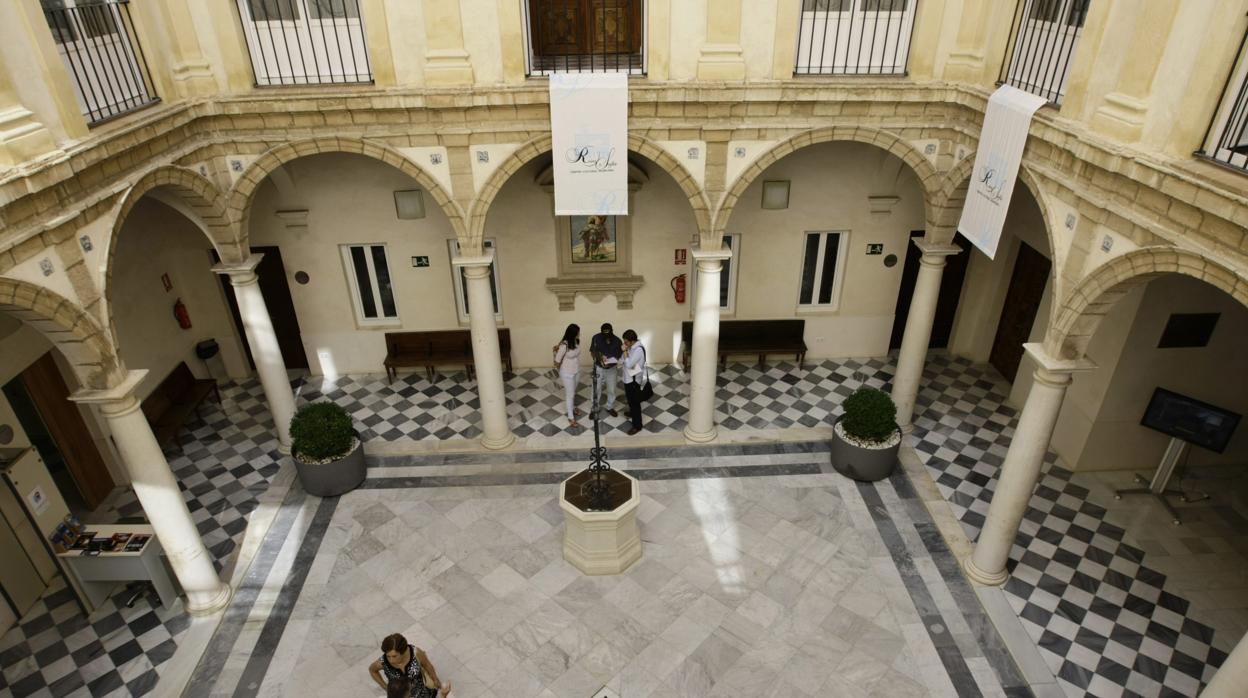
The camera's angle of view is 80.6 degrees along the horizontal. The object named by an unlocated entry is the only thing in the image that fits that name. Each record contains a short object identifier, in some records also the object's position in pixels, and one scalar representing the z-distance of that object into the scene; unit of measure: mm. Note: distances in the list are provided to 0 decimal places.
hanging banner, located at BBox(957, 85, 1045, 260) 7742
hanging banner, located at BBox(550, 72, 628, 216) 8734
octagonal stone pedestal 8656
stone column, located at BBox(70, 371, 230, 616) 7488
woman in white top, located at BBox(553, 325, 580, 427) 10920
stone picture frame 12248
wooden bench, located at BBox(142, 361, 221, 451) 11203
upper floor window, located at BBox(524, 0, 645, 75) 9320
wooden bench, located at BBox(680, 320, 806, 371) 13125
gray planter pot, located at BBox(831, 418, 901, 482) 10203
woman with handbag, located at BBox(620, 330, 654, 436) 10781
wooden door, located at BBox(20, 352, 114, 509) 9484
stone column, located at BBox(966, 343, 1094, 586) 7641
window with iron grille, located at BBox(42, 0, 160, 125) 7191
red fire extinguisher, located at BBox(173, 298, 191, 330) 12047
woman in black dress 6332
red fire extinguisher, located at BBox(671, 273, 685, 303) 12594
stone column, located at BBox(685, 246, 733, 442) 10066
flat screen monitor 9148
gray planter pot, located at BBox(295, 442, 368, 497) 10109
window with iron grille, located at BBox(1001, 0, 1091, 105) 7594
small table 8336
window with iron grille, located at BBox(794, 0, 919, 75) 8992
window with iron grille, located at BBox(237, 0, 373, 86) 8820
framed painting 12156
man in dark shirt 10836
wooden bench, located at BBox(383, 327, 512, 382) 12945
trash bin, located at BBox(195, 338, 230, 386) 12578
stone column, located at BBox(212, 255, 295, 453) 9898
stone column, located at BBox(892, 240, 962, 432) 10320
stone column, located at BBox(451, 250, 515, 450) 10023
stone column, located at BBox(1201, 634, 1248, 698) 5750
